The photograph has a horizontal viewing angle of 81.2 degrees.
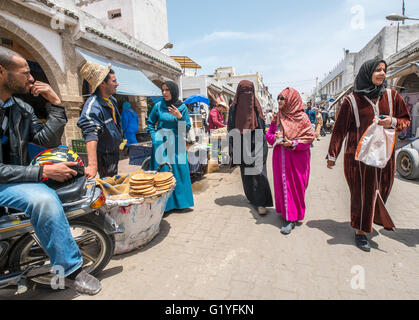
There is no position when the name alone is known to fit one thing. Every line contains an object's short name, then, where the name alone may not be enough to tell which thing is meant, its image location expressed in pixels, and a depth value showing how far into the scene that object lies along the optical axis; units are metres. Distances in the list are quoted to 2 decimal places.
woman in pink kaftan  2.99
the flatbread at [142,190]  2.41
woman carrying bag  2.49
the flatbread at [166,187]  2.57
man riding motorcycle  1.70
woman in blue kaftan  3.50
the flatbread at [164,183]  2.56
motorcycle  1.78
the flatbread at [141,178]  2.44
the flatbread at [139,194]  2.43
